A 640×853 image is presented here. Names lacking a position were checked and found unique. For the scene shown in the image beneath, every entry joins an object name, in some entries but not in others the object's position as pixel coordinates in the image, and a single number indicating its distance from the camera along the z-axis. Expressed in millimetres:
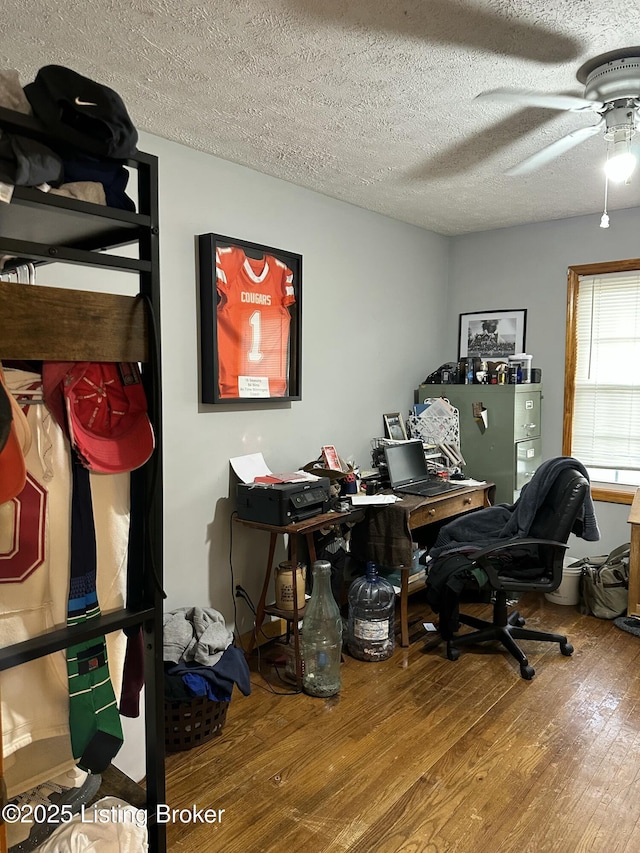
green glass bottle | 2859
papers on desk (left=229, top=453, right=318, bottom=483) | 3080
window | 4086
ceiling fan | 1980
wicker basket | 2369
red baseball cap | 1237
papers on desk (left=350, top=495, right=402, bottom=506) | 3197
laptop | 3621
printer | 2836
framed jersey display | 2928
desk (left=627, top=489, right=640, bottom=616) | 3432
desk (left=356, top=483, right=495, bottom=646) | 3150
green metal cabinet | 4074
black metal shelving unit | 1126
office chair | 2949
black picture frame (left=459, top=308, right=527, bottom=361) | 4438
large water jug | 3121
